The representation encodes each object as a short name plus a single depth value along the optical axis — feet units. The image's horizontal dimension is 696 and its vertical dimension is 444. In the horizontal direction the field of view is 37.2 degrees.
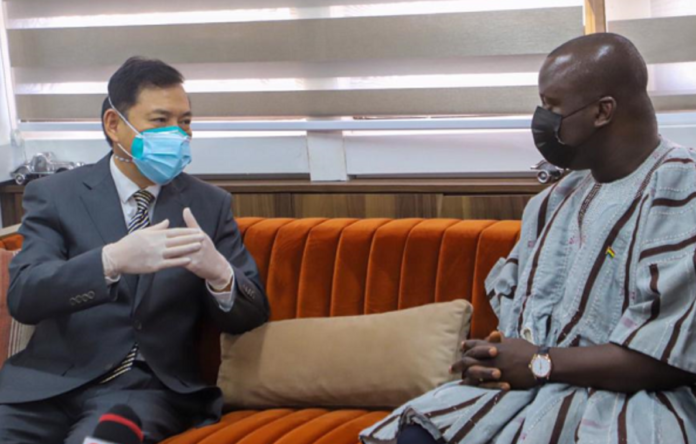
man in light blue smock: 7.07
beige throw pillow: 9.24
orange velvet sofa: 9.50
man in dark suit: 8.99
